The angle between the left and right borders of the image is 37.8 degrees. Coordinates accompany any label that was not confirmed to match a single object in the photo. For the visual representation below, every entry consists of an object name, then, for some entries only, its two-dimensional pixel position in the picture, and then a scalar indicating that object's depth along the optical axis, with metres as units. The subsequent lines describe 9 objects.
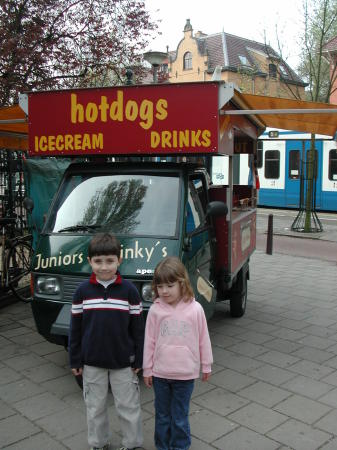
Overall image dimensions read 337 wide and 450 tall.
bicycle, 6.80
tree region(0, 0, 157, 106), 7.23
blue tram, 18.56
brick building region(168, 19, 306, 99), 49.16
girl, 2.97
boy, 3.06
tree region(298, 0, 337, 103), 14.23
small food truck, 4.29
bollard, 11.26
